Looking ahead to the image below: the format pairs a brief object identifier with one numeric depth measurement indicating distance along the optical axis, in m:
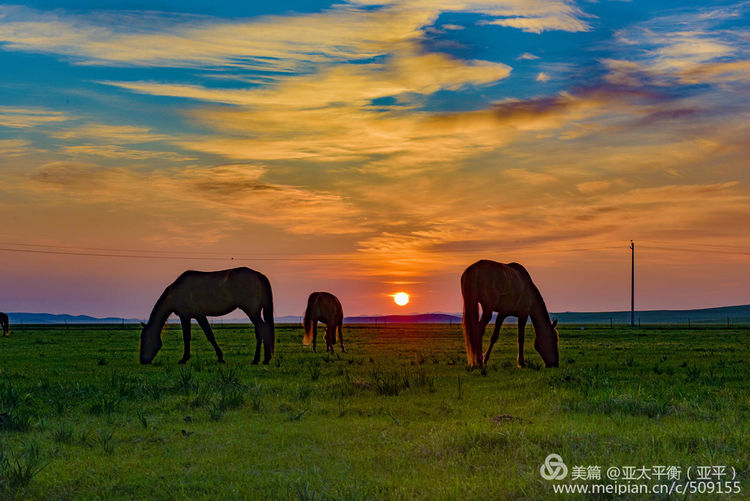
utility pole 107.79
